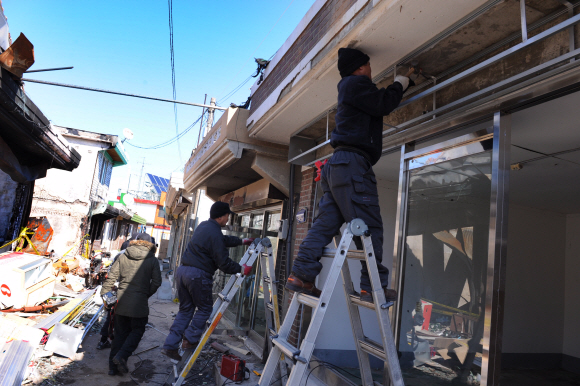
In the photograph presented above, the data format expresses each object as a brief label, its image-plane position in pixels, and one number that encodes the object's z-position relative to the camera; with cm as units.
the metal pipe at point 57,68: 483
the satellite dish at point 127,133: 1967
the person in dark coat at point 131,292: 488
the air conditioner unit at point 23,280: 576
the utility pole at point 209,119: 1760
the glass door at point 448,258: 260
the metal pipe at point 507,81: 214
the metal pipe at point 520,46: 200
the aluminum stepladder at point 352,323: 215
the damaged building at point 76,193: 1471
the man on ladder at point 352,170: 249
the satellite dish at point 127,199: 2348
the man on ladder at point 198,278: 434
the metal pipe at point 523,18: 221
